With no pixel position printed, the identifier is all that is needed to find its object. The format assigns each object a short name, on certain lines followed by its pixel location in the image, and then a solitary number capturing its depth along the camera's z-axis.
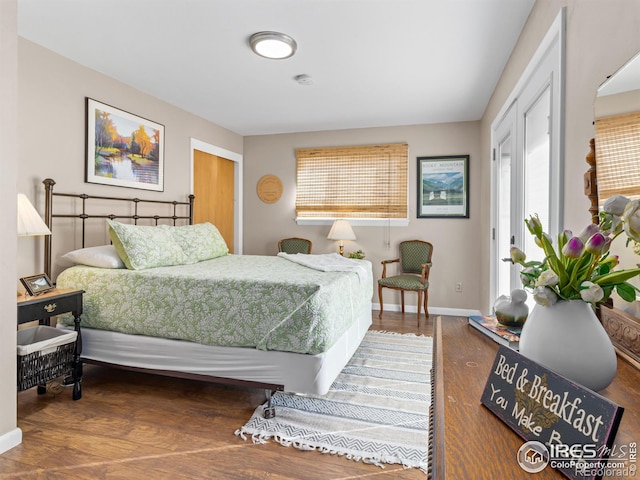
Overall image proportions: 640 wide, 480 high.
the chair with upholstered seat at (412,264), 4.69
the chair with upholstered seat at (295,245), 5.41
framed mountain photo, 4.93
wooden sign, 0.56
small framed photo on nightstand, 2.36
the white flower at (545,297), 0.82
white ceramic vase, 0.77
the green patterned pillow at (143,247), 2.82
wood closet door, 4.87
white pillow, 2.82
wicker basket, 2.15
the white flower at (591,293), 0.76
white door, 1.81
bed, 2.28
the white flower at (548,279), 0.80
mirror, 0.98
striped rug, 1.97
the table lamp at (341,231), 5.04
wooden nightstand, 2.22
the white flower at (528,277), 0.95
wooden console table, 0.62
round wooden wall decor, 5.66
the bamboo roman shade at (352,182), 5.13
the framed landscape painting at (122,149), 3.28
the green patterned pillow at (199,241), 3.47
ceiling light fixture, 2.63
